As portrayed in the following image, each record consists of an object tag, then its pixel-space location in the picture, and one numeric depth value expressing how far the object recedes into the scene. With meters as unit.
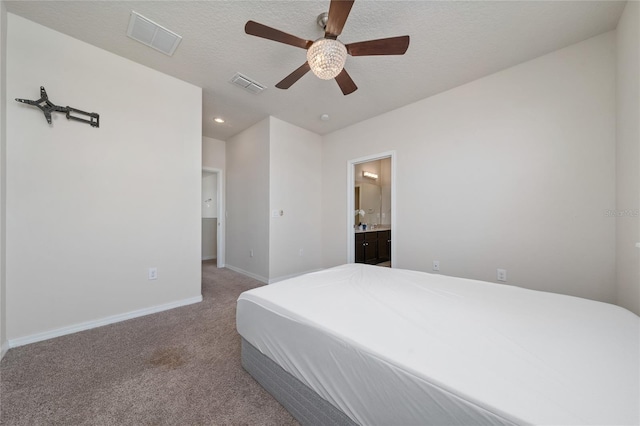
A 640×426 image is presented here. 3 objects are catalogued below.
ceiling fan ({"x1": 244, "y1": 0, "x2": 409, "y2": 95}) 1.50
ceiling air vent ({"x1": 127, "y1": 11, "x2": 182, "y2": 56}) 1.85
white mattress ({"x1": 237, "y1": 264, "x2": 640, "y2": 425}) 0.64
